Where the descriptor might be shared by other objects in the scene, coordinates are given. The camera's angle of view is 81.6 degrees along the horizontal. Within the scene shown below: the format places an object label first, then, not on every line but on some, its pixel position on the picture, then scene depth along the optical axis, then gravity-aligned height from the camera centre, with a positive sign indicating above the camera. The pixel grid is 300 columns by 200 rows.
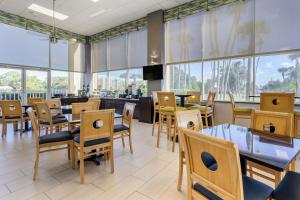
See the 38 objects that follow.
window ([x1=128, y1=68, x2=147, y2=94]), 6.58 +0.65
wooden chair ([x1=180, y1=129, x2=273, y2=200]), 0.90 -0.46
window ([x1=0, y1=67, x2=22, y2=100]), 5.86 +0.41
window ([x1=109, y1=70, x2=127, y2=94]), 7.21 +0.63
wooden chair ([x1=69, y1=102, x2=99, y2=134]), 2.47 -0.26
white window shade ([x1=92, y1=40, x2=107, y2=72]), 7.76 +1.80
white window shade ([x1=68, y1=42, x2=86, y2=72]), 7.70 +1.75
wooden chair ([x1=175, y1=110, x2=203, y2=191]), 1.88 -0.29
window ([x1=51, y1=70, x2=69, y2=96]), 7.17 +0.55
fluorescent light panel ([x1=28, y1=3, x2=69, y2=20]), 5.28 +2.70
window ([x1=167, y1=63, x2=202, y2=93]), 5.21 +0.58
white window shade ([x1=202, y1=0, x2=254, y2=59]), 4.27 +1.70
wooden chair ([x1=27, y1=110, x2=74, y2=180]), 2.18 -0.57
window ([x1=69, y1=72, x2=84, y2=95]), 7.88 +0.63
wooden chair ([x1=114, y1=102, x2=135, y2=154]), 2.94 -0.51
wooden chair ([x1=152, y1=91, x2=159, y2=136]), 4.25 -0.18
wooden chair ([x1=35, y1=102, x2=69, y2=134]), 3.30 -0.43
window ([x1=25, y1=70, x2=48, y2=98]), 6.48 +0.46
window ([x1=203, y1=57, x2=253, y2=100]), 4.42 +0.49
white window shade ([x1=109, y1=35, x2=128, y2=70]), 7.01 +1.79
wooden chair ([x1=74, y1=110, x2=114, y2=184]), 2.07 -0.47
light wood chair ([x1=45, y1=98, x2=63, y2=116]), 3.66 -0.27
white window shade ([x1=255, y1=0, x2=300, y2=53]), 3.72 +1.58
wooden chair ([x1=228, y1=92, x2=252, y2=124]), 3.50 -0.34
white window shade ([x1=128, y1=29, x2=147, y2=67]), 6.34 +1.78
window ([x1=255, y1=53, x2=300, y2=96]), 3.83 +0.52
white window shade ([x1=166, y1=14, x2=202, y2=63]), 5.07 +1.72
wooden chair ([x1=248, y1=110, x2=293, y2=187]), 1.65 -0.29
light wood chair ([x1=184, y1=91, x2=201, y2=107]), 4.64 -0.07
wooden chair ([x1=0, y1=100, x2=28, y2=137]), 4.05 -0.42
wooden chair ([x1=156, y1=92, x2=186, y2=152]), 3.37 -0.22
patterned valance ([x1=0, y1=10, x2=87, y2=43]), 5.71 +2.56
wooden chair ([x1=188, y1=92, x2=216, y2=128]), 3.47 -0.25
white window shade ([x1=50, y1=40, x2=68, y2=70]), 7.02 +1.67
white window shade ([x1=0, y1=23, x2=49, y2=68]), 5.76 +1.72
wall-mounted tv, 5.72 +0.78
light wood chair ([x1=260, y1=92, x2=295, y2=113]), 2.83 -0.10
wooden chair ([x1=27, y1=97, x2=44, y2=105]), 4.93 -0.14
